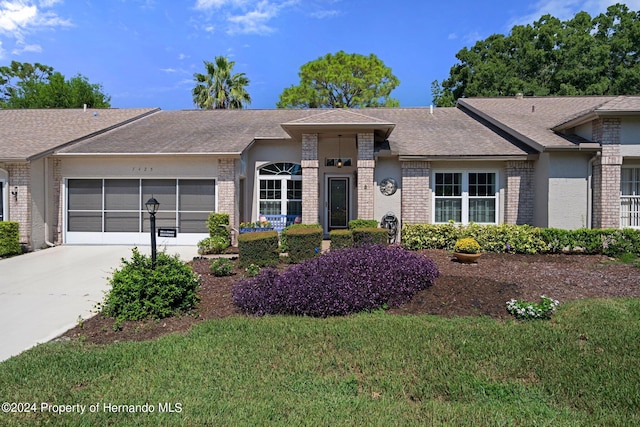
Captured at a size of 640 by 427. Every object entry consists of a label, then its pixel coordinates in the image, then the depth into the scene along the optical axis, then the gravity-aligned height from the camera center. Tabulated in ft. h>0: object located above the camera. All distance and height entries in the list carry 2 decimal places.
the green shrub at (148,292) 18.28 -4.13
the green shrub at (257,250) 29.27 -3.14
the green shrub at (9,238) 36.83 -2.89
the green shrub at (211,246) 37.96 -3.64
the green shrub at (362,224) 38.50 -1.38
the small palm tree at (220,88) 90.58 +29.99
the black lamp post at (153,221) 20.07 -0.63
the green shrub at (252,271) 25.16 -4.14
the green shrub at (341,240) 32.60 -2.58
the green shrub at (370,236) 32.32 -2.22
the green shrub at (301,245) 31.30 -2.91
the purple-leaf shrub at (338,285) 18.80 -4.00
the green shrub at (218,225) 40.32 -1.60
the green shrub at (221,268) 26.17 -4.08
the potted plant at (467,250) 29.27 -3.14
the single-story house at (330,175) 37.83 +4.05
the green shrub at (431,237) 36.52 -2.58
